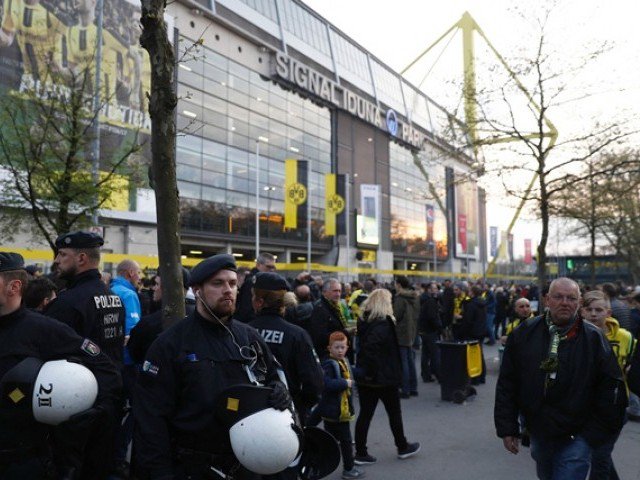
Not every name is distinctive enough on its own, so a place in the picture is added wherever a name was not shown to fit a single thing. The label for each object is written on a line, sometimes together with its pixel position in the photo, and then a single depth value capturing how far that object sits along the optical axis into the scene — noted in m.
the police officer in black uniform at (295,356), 3.92
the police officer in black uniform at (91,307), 3.84
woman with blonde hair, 5.90
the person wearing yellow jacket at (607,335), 4.21
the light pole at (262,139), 36.59
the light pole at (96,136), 13.91
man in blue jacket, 5.48
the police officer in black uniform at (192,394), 2.46
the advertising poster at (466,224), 61.50
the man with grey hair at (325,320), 6.61
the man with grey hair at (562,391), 3.55
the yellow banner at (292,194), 27.81
